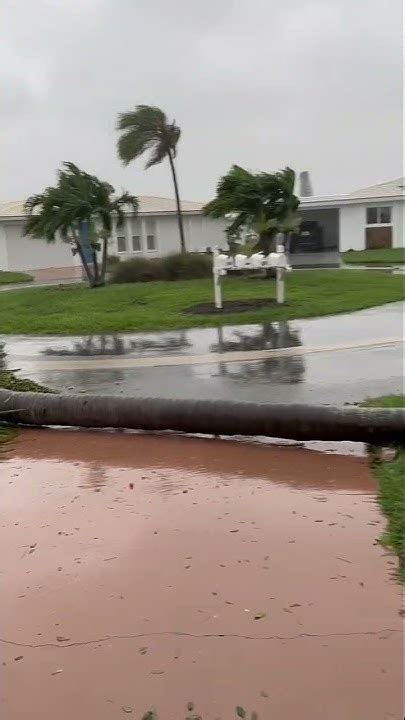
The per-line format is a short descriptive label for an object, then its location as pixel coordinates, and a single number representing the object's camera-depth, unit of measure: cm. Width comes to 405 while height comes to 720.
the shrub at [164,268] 2241
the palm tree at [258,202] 1980
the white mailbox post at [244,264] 1393
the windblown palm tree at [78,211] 2027
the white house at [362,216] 3584
